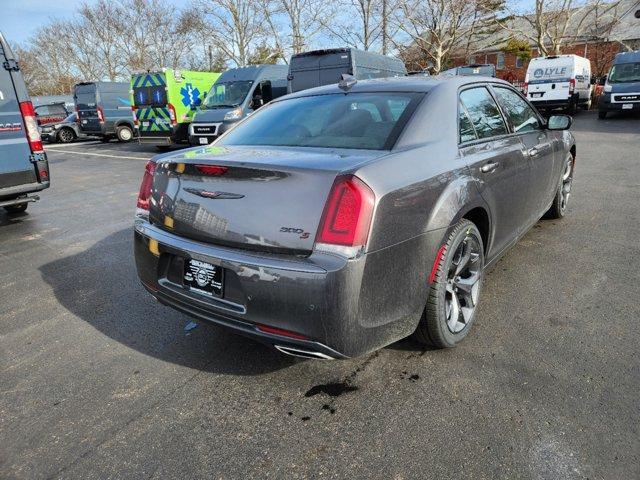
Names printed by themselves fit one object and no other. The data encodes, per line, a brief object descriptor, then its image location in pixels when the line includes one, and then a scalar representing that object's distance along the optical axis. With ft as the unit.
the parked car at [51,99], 121.95
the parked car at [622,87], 51.78
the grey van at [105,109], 61.82
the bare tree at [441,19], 90.53
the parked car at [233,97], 39.04
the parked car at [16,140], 17.74
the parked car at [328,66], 38.04
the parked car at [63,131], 70.74
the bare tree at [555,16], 88.28
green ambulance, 44.52
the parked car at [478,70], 73.27
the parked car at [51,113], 73.82
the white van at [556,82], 60.48
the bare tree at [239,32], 118.83
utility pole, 91.37
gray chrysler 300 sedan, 6.59
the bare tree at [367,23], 98.37
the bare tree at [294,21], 112.68
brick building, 119.65
